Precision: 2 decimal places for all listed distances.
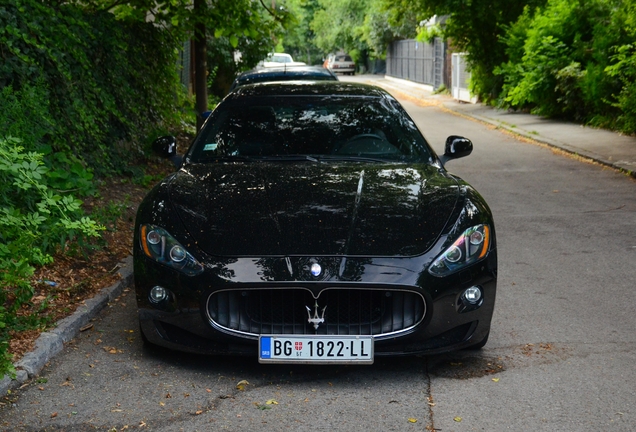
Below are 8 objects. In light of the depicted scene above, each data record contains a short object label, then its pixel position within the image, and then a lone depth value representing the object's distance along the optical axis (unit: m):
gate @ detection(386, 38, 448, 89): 39.47
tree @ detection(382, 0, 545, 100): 27.84
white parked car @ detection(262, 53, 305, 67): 31.70
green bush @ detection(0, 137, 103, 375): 5.43
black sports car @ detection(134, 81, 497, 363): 4.57
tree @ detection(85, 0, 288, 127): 11.93
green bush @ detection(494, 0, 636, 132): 18.02
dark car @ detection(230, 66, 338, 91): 11.94
